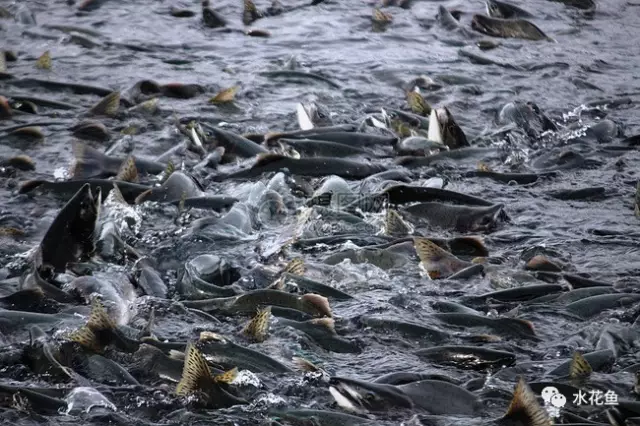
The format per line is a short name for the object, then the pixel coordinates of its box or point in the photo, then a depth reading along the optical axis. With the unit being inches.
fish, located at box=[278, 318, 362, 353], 412.8
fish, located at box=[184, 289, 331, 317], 428.5
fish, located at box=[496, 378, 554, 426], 338.6
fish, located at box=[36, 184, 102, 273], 466.0
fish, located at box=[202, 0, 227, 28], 924.6
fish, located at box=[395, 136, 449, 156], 626.8
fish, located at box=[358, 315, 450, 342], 414.6
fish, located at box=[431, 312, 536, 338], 418.3
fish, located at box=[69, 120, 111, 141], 652.7
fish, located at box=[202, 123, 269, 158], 617.3
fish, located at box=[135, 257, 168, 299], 456.1
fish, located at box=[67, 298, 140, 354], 394.9
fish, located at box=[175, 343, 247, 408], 360.2
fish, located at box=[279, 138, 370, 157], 602.2
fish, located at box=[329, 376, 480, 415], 361.7
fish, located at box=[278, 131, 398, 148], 616.1
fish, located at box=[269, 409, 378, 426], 350.3
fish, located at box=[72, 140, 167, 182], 581.3
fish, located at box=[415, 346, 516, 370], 393.1
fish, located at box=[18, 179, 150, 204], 546.9
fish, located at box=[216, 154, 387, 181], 584.4
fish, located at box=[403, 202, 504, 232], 531.2
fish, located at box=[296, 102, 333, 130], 652.7
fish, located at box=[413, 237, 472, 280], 475.2
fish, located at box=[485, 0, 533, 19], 932.6
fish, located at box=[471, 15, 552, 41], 892.0
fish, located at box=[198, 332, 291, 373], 385.7
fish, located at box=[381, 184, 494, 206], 542.9
